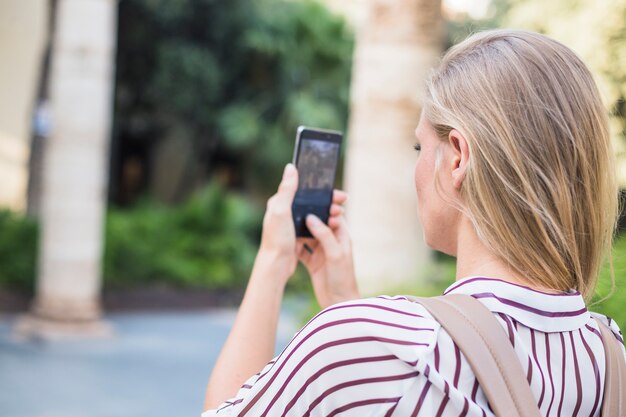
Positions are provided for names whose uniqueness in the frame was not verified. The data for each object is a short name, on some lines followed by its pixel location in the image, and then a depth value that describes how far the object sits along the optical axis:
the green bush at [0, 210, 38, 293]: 12.38
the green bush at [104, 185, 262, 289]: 13.71
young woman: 1.24
